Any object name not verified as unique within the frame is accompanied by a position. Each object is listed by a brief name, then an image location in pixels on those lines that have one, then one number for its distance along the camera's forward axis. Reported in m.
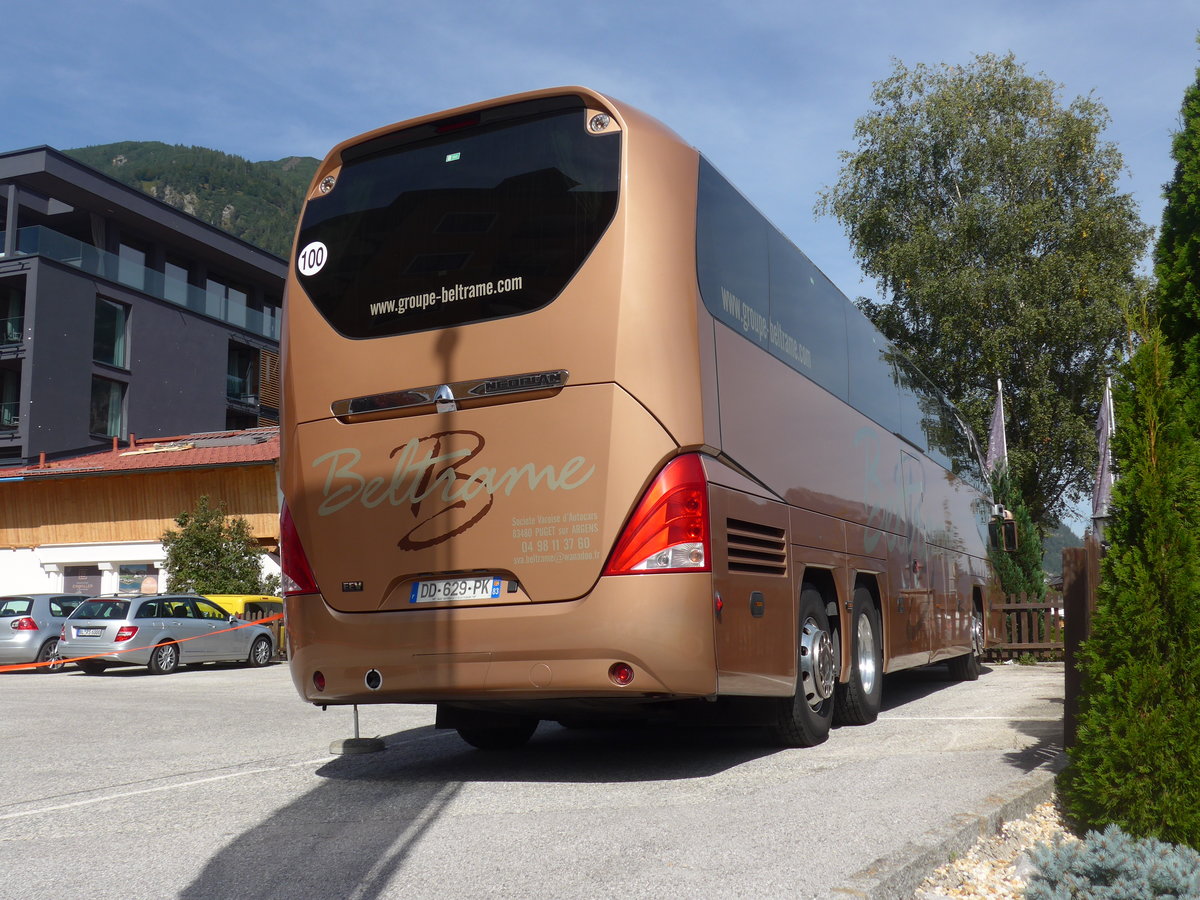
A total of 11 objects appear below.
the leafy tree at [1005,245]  32.72
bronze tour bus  6.55
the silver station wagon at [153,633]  22.70
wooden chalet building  35.47
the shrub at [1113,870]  4.04
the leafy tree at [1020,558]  24.66
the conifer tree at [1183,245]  6.57
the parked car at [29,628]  24.48
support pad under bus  8.68
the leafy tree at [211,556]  32.25
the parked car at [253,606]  28.81
